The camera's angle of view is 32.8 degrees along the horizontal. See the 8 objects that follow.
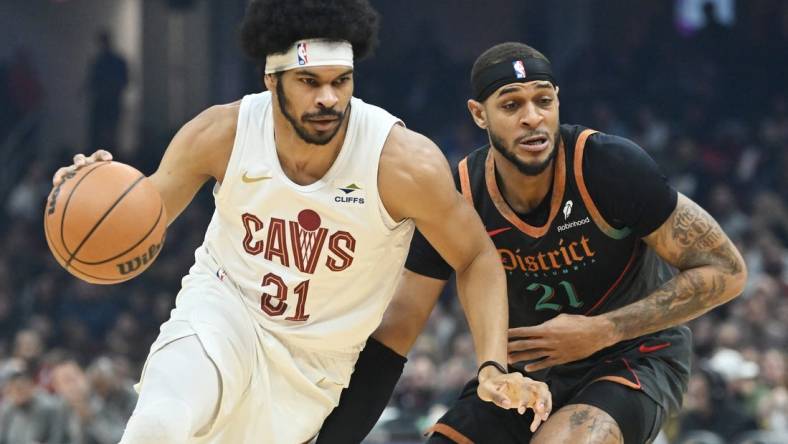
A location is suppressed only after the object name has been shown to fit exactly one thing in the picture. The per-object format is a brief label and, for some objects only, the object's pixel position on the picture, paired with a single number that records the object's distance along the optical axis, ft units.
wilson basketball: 14.82
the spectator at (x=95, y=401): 36.81
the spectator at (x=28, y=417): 36.09
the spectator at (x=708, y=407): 32.96
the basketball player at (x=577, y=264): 15.96
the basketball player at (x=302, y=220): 15.60
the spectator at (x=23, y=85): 57.36
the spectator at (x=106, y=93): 56.65
